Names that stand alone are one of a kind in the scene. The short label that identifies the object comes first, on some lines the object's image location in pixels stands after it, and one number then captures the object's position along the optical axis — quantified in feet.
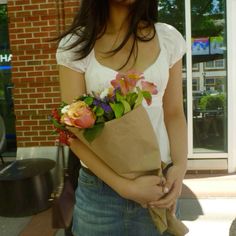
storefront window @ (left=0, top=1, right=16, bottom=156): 20.01
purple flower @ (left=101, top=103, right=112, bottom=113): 3.88
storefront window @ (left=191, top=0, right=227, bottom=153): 16.61
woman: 4.46
